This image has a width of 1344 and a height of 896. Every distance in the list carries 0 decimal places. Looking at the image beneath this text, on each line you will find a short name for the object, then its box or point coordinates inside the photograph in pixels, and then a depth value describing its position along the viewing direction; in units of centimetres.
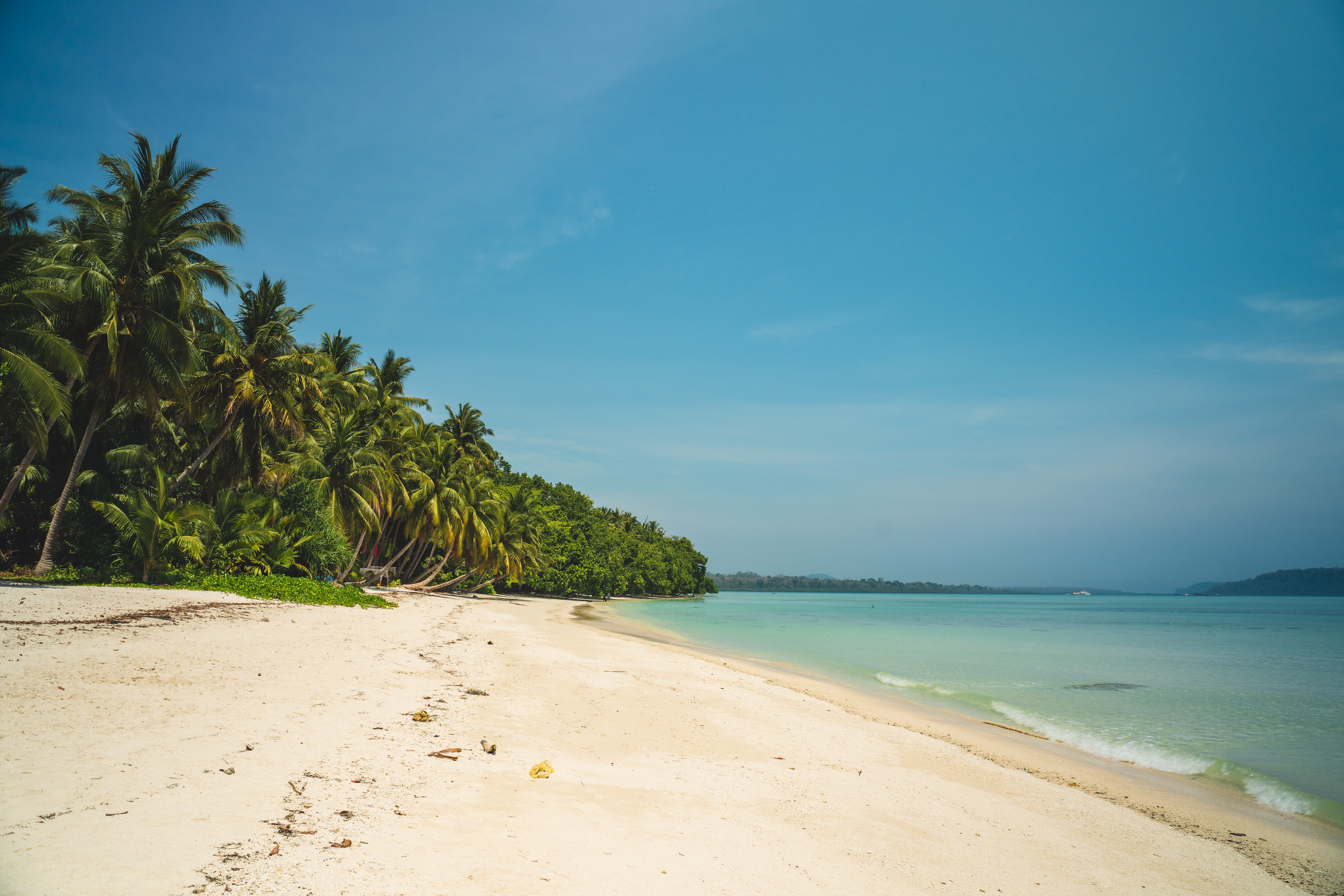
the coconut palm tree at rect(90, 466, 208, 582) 1736
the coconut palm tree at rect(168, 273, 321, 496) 2203
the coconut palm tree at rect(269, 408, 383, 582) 2775
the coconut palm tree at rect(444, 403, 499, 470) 4822
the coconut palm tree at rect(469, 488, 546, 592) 4253
